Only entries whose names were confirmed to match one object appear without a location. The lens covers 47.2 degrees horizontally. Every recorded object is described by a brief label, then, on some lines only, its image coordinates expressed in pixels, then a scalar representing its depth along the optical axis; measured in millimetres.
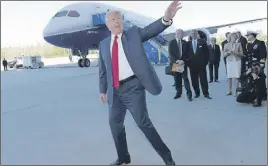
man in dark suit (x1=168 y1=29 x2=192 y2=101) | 6816
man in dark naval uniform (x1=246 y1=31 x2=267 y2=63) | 6777
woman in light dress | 6801
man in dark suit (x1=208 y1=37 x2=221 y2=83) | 9797
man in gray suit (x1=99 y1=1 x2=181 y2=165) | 2850
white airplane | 18969
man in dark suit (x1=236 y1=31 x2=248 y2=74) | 7266
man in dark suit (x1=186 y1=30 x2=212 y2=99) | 6914
